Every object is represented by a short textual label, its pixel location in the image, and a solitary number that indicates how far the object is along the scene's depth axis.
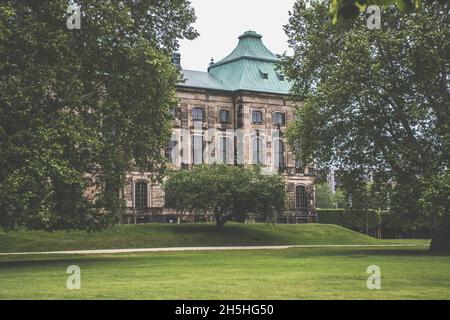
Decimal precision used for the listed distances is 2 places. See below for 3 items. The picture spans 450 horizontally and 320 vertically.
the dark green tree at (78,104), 25.55
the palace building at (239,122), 74.25
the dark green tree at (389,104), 33.66
